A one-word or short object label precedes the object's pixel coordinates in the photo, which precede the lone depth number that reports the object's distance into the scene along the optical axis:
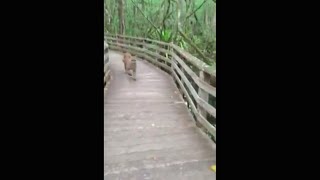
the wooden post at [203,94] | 2.90
